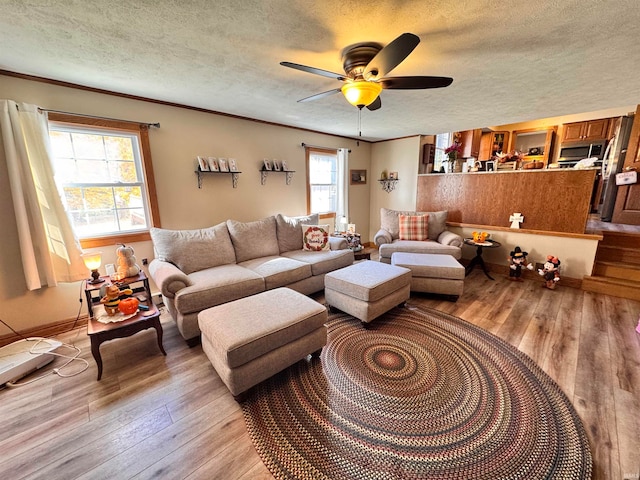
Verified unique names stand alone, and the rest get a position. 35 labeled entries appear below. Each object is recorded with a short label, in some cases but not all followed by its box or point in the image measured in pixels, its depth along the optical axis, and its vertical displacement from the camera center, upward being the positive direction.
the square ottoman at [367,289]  2.32 -0.94
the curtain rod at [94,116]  2.18 +0.71
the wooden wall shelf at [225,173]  3.11 +0.20
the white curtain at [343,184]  4.82 +0.10
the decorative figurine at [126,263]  2.23 -0.62
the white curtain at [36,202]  2.04 -0.07
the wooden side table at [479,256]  3.60 -1.01
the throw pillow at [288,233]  3.43 -0.57
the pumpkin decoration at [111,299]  1.93 -0.80
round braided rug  1.23 -1.31
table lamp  2.15 -0.59
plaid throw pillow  4.04 -0.61
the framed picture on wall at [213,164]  3.12 +0.33
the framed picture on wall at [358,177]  5.07 +0.25
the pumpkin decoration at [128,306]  1.94 -0.86
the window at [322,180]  4.42 +0.17
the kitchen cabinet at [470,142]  5.30 +0.95
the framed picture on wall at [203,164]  3.04 +0.32
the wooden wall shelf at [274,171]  3.72 +0.24
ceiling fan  1.54 +0.71
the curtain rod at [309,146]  4.13 +0.72
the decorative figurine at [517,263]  3.52 -1.05
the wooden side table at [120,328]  1.76 -0.96
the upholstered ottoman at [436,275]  2.84 -0.96
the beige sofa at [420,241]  3.62 -0.77
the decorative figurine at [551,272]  3.24 -1.08
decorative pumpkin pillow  3.41 -0.64
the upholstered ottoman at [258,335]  1.53 -0.91
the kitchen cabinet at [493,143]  6.18 +1.07
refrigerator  4.31 +0.42
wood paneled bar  3.28 -0.14
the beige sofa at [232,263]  2.16 -0.80
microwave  5.10 +0.73
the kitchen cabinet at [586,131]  5.09 +1.13
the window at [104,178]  2.38 +0.14
